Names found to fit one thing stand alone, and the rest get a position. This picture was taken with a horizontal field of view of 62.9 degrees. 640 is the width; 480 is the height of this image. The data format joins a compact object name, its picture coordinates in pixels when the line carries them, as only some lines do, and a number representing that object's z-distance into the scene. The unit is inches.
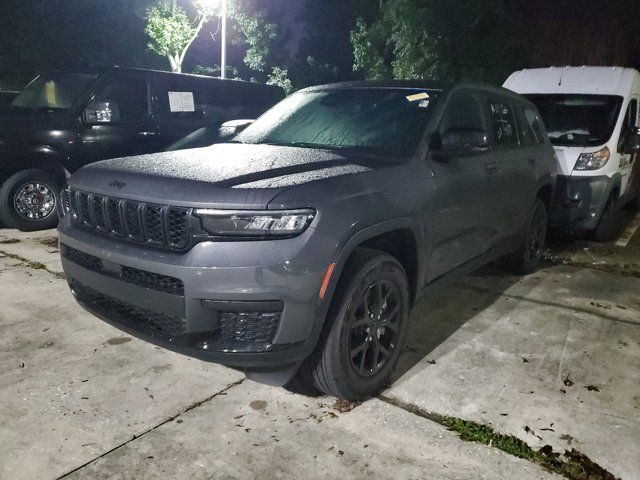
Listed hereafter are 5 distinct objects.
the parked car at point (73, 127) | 242.1
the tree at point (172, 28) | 844.0
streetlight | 712.4
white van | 243.8
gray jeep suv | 91.7
